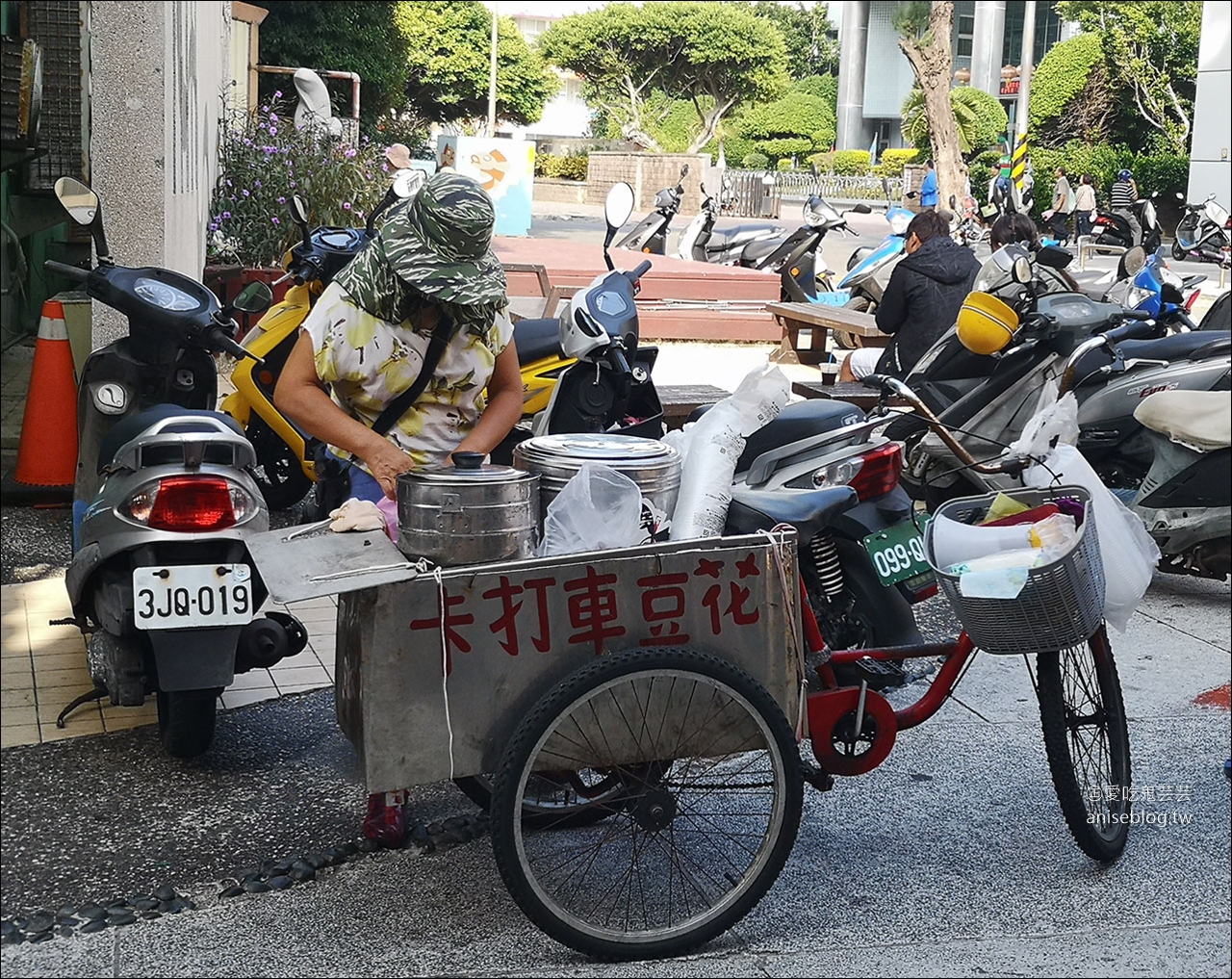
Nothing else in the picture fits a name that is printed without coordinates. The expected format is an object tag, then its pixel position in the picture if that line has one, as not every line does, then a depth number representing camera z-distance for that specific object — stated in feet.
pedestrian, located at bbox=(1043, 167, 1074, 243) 55.27
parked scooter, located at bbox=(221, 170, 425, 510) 20.17
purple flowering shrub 34.22
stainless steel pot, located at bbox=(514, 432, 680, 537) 10.52
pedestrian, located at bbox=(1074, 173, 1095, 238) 68.39
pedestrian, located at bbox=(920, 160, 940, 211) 67.38
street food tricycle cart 9.23
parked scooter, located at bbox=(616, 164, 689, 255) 50.88
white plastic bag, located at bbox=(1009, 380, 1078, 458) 11.42
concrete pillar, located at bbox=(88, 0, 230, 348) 16.60
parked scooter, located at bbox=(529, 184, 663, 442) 16.92
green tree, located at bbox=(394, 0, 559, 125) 145.38
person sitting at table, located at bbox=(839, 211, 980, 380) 26.35
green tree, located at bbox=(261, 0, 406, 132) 69.56
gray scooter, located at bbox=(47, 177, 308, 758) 11.09
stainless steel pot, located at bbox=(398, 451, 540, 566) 9.27
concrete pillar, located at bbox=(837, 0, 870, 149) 108.06
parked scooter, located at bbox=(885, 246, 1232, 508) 19.99
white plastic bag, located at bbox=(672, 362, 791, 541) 10.98
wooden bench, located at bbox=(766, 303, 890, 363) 35.22
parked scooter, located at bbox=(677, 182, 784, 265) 53.98
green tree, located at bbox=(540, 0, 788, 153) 163.94
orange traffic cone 19.22
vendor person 11.22
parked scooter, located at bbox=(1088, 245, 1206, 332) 27.66
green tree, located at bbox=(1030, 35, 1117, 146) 93.35
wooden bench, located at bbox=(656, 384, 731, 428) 19.51
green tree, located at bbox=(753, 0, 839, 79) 174.60
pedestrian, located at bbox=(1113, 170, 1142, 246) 51.67
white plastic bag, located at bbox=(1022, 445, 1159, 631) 11.03
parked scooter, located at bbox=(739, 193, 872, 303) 45.11
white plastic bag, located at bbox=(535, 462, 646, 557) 9.91
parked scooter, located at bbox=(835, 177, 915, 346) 41.39
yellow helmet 20.45
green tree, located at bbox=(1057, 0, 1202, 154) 82.33
